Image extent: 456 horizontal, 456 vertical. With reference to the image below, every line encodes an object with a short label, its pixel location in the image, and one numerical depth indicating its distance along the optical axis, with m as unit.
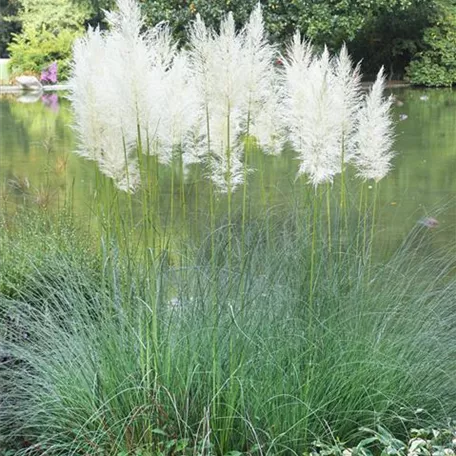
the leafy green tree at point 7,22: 29.63
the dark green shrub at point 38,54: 23.86
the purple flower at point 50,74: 23.03
